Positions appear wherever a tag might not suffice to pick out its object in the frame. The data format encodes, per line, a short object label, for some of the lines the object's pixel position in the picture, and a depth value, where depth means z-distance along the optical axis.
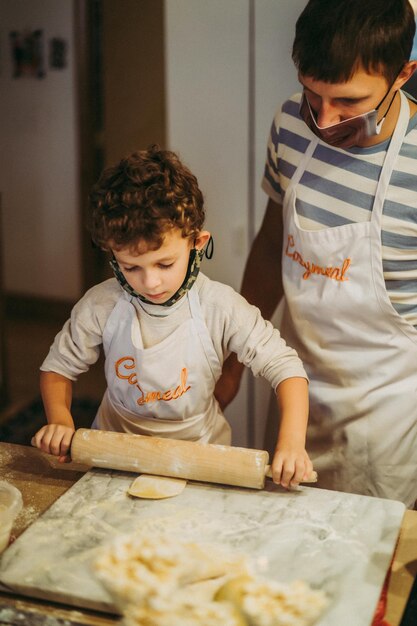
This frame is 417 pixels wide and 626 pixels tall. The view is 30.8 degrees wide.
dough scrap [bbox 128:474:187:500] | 1.08
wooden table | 0.88
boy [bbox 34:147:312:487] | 1.17
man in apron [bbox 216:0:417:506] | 1.17
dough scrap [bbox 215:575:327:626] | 0.77
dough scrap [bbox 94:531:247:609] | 0.78
